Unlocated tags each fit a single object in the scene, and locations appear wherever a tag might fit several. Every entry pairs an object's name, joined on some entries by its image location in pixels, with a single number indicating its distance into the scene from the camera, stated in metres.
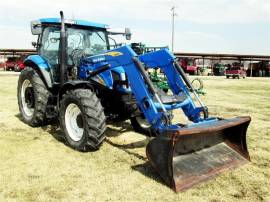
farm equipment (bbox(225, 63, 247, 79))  25.87
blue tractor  3.28
